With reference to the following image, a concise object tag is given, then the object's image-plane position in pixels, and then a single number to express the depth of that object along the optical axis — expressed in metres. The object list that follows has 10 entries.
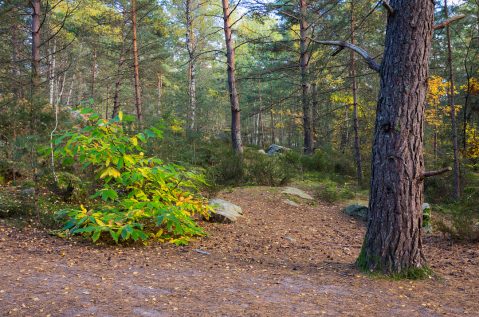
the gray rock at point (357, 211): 8.02
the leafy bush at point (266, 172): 10.15
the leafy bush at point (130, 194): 4.61
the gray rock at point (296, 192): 9.20
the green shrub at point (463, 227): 5.63
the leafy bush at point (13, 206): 5.39
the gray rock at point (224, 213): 6.52
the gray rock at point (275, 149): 17.30
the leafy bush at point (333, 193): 9.35
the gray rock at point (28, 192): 5.91
